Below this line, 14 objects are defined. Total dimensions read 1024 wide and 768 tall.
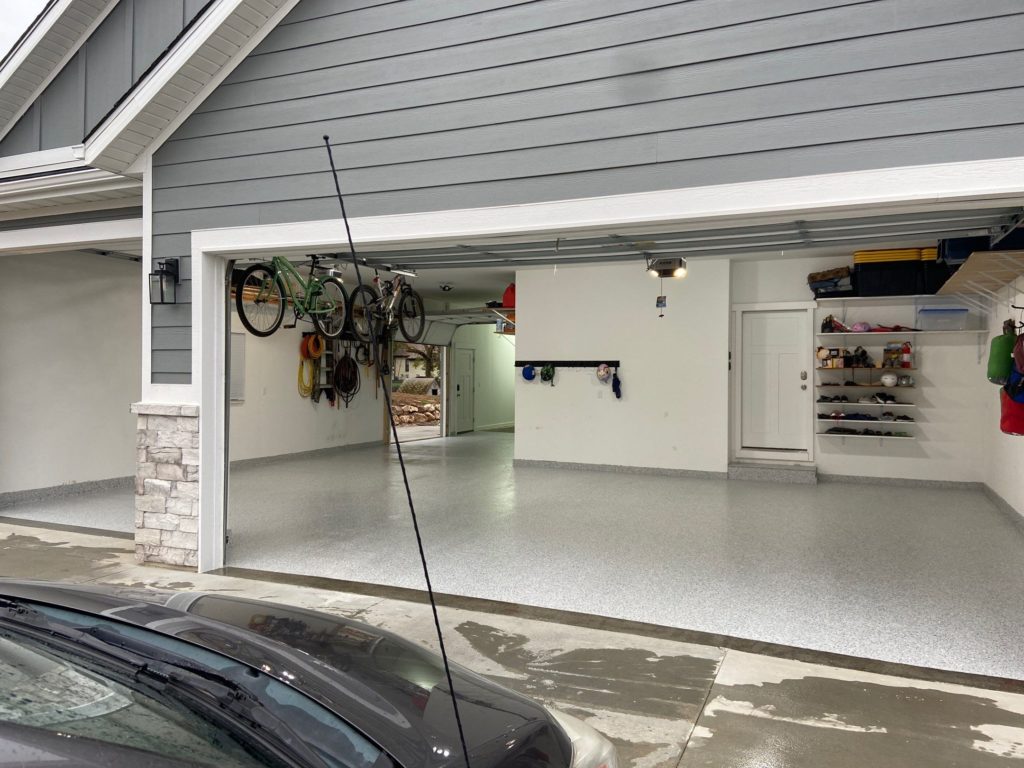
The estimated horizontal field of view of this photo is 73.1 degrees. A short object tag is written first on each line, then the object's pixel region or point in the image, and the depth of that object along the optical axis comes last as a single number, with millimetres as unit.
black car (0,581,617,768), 860
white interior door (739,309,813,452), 8797
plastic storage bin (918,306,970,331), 7820
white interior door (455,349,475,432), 15195
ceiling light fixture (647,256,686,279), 6844
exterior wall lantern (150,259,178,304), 4570
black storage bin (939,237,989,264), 5094
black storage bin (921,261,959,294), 7212
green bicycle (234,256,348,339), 6977
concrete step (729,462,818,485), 8352
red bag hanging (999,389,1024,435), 4883
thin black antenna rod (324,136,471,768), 946
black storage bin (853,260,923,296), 7824
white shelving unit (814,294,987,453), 8078
